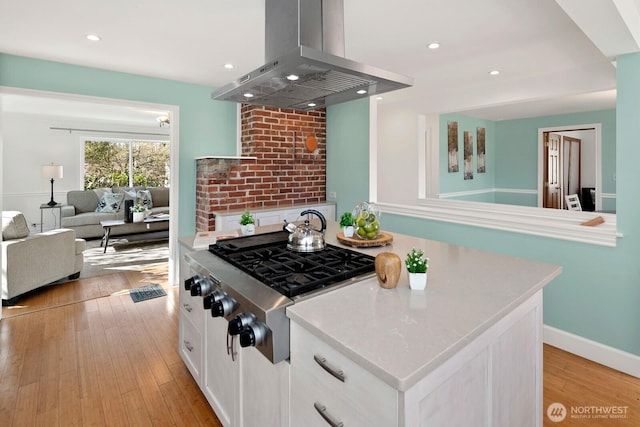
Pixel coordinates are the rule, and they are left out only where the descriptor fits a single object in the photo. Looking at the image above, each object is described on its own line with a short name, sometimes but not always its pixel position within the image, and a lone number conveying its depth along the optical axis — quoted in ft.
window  24.12
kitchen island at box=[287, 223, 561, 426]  2.75
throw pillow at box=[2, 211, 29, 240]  10.73
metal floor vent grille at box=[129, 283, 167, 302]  11.77
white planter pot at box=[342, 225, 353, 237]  6.86
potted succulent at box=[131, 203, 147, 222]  18.83
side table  21.13
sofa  20.34
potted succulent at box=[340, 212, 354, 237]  6.87
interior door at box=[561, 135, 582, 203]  24.26
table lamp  20.72
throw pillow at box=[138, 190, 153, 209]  22.81
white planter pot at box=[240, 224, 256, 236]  7.33
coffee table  17.97
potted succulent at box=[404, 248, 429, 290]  4.21
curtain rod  22.72
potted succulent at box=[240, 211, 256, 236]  7.37
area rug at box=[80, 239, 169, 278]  15.00
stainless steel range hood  4.68
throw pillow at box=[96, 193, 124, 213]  21.75
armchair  10.55
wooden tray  6.35
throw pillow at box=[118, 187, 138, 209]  22.78
